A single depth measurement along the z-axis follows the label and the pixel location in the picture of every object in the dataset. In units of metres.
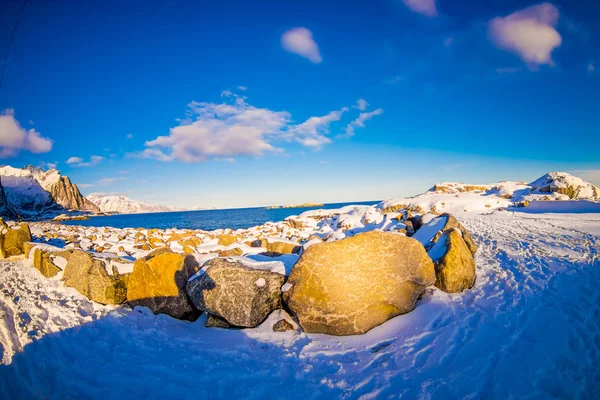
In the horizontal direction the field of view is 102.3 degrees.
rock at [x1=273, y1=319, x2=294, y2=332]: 5.39
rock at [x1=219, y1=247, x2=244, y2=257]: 11.09
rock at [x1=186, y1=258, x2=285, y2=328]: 5.63
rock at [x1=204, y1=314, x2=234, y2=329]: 5.70
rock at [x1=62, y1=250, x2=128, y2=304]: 6.61
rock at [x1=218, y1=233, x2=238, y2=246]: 16.70
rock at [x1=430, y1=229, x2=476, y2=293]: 5.80
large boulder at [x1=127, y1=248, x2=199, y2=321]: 6.23
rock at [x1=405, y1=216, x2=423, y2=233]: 13.30
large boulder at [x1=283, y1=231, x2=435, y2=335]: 5.20
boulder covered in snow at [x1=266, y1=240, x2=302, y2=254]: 11.99
